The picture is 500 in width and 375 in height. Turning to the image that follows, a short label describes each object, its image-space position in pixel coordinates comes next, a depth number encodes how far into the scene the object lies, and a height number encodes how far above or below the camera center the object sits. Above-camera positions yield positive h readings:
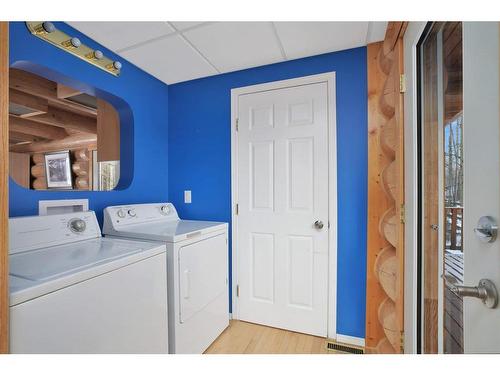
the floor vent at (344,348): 1.65 -1.22
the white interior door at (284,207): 1.83 -0.19
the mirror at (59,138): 2.08 +0.73
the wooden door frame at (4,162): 0.60 +0.07
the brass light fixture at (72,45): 1.34 +0.94
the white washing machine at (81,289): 0.78 -0.42
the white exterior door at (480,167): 0.56 +0.05
